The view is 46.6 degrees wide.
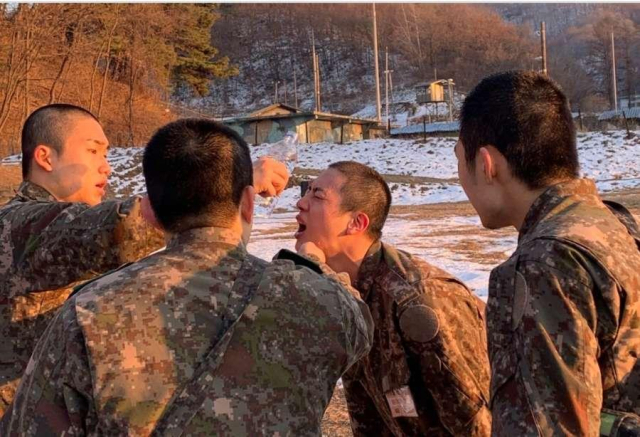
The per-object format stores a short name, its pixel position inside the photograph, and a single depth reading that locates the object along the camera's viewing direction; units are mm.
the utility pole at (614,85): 81825
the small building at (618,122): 43719
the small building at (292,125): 51031
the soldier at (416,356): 2889
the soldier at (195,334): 1765
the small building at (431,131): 47094
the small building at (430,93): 67500
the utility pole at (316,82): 75788
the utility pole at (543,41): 48312
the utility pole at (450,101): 67362
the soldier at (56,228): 2717
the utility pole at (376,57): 60872
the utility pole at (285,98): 115875
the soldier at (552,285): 1877
